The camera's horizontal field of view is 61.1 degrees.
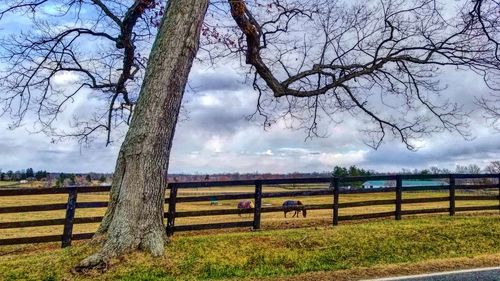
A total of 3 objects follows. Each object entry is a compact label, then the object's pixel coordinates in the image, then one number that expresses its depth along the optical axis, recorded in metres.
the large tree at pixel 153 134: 6.86
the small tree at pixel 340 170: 69.70
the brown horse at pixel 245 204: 16.02
